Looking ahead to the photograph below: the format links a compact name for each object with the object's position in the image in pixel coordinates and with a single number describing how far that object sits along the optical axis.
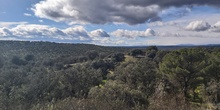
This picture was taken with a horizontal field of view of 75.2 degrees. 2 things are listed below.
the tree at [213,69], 19.19
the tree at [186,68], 18.61
